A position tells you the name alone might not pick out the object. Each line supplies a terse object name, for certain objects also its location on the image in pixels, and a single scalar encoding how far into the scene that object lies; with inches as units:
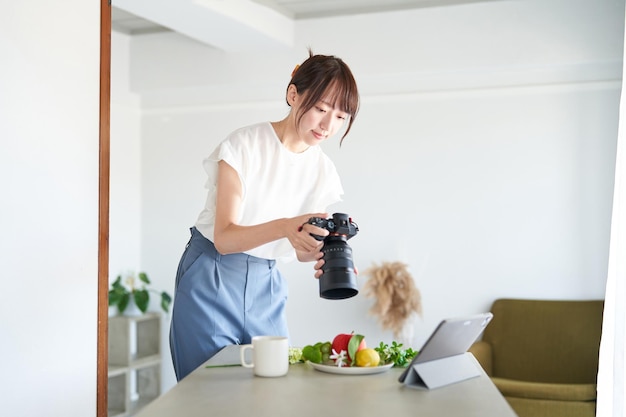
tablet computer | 51.8
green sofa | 145.6
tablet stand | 52.5
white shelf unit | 167.8
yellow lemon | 58.1
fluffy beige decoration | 153.3
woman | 67.4
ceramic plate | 56.7
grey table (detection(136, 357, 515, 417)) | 46.1
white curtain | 76.1
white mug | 55.9
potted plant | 170.9
